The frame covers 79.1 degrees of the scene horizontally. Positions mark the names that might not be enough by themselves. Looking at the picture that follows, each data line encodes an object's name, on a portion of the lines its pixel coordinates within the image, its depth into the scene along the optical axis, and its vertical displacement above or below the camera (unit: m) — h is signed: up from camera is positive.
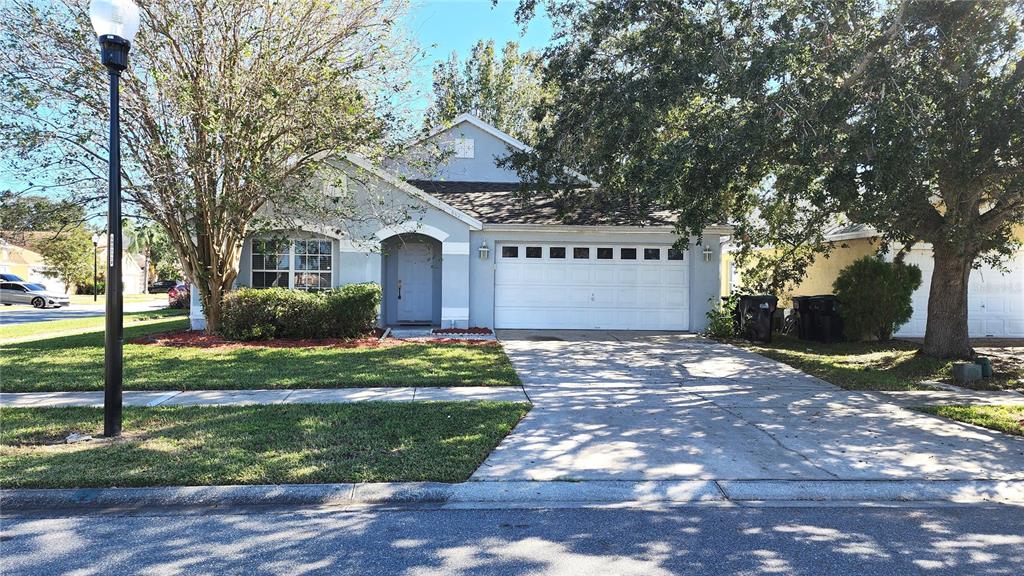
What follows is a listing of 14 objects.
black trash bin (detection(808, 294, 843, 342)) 14.50 -0.77
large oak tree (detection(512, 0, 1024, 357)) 8.24 +2.55
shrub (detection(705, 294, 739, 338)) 14.70 -0.80
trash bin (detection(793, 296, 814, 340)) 14.91 -0.78
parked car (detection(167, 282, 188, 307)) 29.83 -0.35
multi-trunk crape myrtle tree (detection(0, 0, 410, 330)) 10.73 +3.39
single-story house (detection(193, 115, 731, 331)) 14.84 +0.58
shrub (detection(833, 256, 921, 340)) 14.09 -0.22
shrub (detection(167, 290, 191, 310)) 29.61 -0.69
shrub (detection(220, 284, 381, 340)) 13.16 -0.57
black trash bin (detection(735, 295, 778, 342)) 14.11 -0.69
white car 29.31 -0.36
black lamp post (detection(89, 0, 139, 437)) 5.92 +0.91
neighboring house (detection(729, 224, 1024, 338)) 15.74 -0.30
